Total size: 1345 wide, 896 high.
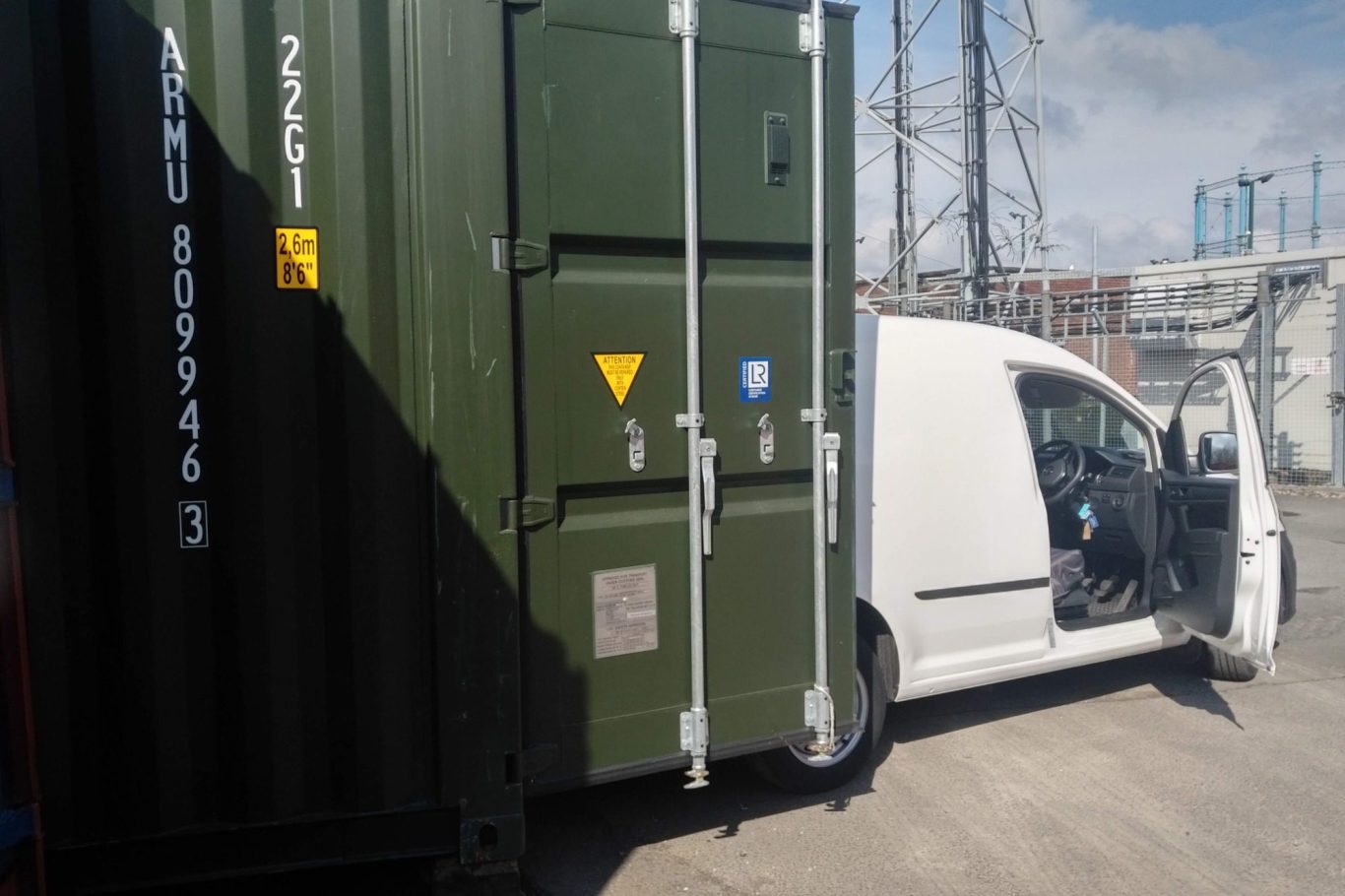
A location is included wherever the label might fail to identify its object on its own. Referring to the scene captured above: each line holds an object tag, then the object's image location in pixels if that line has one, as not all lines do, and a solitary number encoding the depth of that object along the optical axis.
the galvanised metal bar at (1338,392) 13.70
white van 4.65
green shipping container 2.93
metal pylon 15.15
